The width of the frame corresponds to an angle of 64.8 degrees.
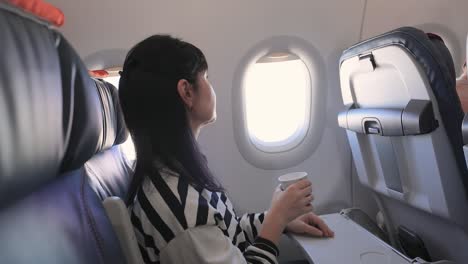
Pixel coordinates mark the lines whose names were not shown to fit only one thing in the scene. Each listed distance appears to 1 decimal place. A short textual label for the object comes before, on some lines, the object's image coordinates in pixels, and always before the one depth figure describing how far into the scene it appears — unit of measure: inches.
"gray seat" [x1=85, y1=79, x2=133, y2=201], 42.0
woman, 37.2
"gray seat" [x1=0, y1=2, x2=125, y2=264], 19.3
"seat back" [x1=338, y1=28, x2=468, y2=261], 46.1
